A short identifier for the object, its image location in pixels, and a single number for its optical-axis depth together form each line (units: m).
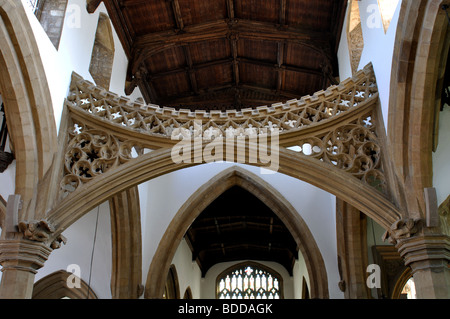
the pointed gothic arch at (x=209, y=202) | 10.15
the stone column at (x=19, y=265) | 5.65
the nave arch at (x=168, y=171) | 6.18
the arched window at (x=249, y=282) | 17.06
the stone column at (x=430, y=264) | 5.38
